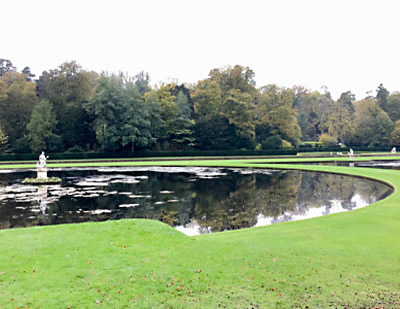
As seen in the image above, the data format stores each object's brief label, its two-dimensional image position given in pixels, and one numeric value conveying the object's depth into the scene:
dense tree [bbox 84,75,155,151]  60.44
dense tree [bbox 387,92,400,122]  87.90
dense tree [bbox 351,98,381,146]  82.00
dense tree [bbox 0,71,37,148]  63.03
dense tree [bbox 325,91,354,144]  79.94
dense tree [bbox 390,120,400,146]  76.78
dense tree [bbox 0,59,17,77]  101.94
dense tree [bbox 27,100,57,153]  59.41
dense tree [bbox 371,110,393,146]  79.50
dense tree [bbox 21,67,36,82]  106.25
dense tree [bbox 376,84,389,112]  91.19
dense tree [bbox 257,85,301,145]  71.31
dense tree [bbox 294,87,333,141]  98.19
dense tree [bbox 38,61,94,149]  63.44
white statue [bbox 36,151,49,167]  27.40
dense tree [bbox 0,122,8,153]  56.89
